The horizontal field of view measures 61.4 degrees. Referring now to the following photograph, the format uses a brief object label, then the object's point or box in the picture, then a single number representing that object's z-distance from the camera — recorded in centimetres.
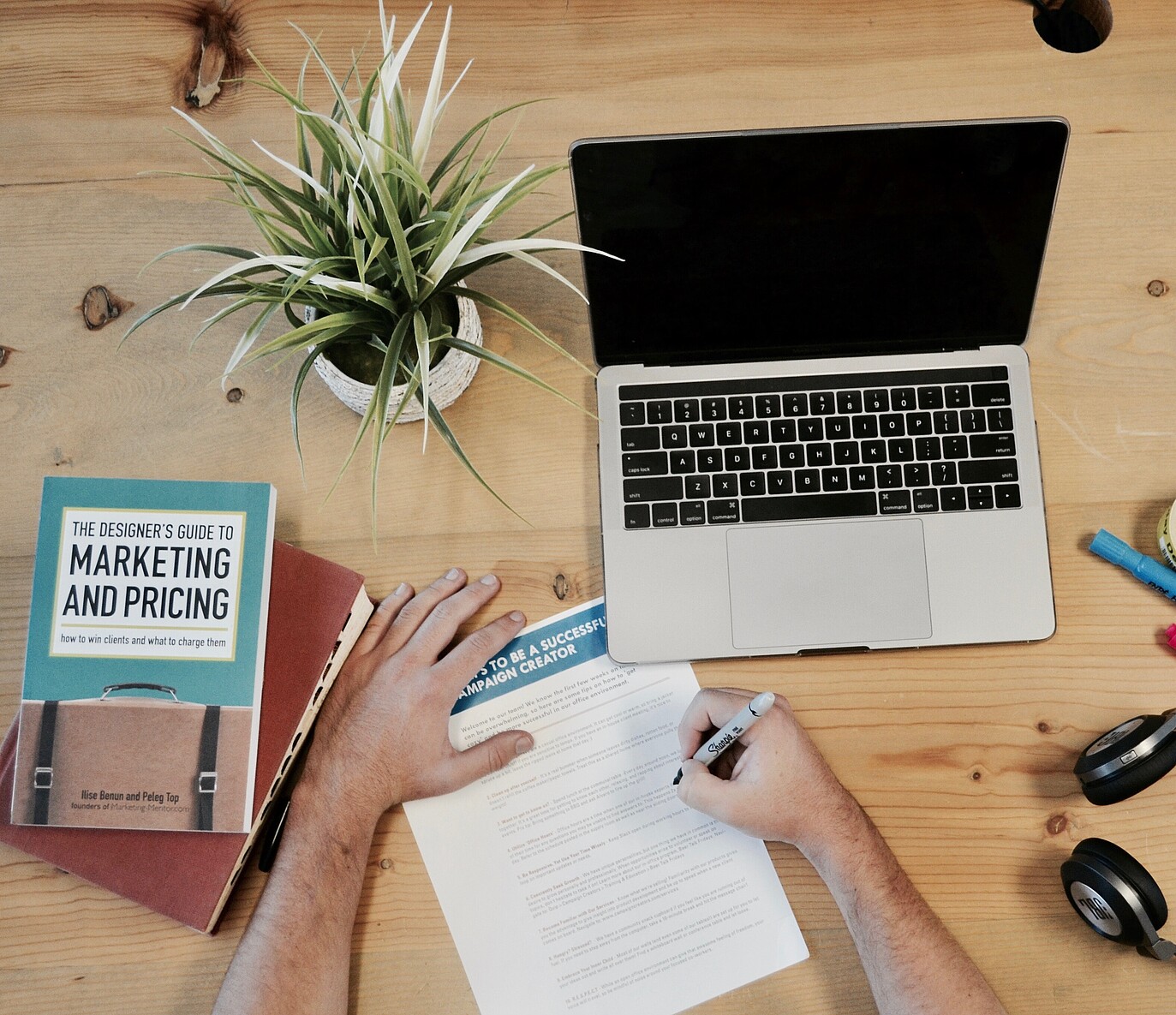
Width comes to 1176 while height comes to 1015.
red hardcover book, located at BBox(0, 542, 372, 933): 84
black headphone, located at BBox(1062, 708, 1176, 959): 79
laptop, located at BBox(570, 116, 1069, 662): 86
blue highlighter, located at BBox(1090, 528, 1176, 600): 88
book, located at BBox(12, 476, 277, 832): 84
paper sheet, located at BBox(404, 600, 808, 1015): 85
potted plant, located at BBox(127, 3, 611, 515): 71
